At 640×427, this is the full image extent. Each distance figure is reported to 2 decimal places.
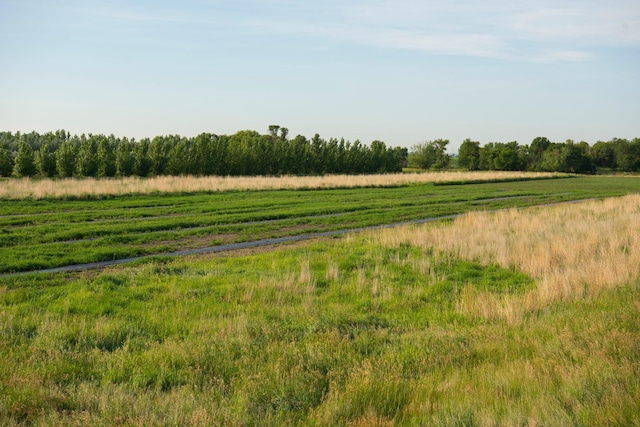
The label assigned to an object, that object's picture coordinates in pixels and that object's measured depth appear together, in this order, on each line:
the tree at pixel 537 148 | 149.38
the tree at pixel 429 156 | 141.38
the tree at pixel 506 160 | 134.88
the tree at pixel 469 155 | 147.00
